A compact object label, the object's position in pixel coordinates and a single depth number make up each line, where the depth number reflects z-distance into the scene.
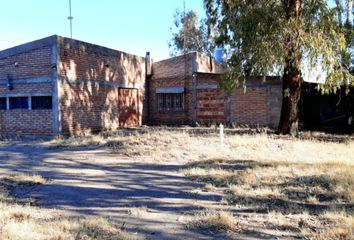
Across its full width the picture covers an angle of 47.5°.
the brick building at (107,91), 17.48
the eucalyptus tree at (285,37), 14.30
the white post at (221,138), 13.66
